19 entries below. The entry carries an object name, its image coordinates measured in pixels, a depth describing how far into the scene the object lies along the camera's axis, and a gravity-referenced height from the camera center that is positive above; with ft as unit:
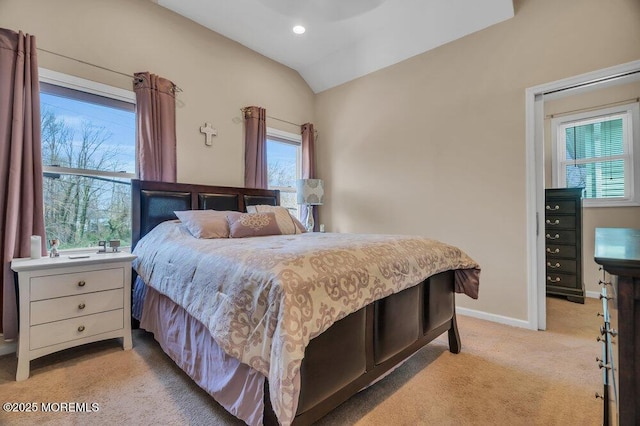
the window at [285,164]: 13.76 +2.50
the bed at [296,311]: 3.84 -1.58
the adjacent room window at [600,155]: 11.50 +2.50
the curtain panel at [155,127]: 9.24 +2.83
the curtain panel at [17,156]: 6.93 +1.44
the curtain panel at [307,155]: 14.40 +2.93
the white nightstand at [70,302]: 6.19 -1.99
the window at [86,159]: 8.18 +1.70
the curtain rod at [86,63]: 7.93 +4.41
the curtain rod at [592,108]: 11.45 +4.43
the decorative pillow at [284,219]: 9.68 -0.14
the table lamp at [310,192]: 13.05 +1.03
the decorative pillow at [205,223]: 8.05 -0.22
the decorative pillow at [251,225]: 8.41 -0.29
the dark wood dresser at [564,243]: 11.50 -1.16
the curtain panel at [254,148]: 12.17 +2.77
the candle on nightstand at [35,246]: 7.03 -0.73
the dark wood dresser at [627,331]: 2.10 -0.86
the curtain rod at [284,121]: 13.38 +4.44
